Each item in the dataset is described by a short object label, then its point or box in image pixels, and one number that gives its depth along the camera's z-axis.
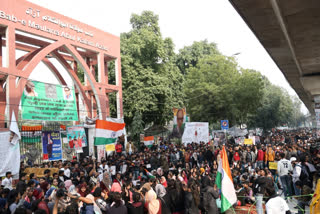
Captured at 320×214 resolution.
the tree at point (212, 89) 32.25
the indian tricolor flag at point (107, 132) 13.40
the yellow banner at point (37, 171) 12.76
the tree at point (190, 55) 43.03
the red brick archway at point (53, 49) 14.98
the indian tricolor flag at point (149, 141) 21.61
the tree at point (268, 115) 46.38
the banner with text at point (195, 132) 20.97
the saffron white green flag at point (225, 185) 6.89
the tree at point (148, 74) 28.52
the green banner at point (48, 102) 13.52
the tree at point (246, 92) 32.41
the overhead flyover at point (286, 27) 5.31
